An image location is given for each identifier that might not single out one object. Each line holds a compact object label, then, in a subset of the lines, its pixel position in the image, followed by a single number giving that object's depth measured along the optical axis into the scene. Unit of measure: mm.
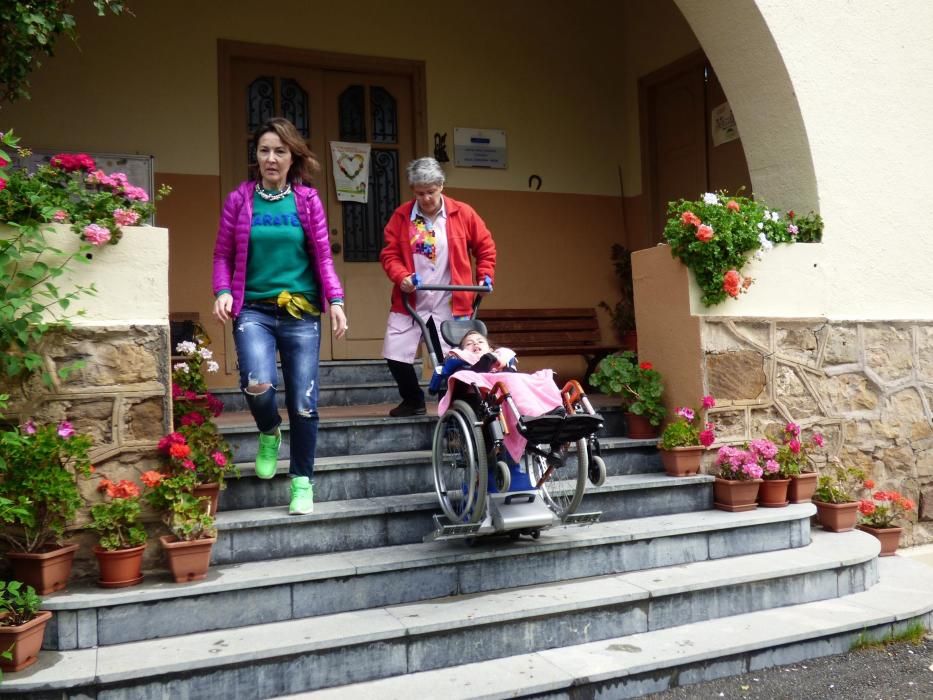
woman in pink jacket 3607
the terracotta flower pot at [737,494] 4316
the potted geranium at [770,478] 4410
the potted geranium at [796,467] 4504
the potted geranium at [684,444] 4484
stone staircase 2934
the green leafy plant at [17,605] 2781
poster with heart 6676
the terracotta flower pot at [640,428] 4809
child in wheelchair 3283
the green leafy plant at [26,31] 3422
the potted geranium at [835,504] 4516
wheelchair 3279
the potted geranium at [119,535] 3146
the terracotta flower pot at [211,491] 3475
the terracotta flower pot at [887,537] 4652
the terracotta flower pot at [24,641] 2713
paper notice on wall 6766
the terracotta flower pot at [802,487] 4508
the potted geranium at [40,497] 3012
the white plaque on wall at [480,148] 6996
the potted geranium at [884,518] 4664
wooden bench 6775
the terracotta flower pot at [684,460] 4484
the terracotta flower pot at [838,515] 4508
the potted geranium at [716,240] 4500
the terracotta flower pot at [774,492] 4406
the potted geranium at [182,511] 3189
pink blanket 3336
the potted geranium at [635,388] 4797
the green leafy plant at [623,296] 7430
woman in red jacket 4445
